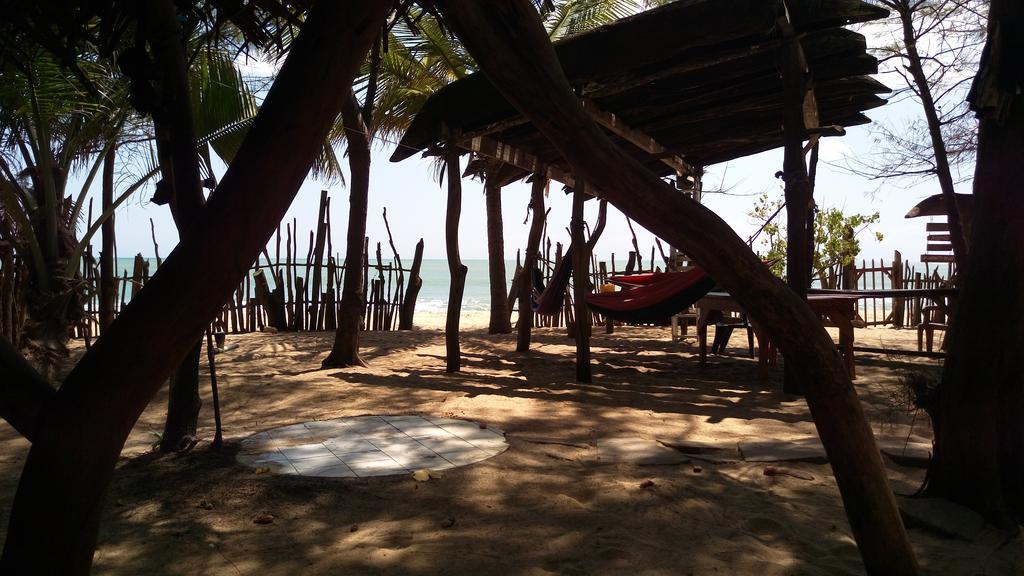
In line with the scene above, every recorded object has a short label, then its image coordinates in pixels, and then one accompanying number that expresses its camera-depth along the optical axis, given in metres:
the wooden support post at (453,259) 5.68
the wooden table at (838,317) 4.57
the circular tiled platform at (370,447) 2.82
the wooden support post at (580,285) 5.16
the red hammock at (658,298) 4.96
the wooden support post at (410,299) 9.76
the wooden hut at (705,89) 3.79
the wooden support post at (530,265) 6.92
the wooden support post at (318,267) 9.12
